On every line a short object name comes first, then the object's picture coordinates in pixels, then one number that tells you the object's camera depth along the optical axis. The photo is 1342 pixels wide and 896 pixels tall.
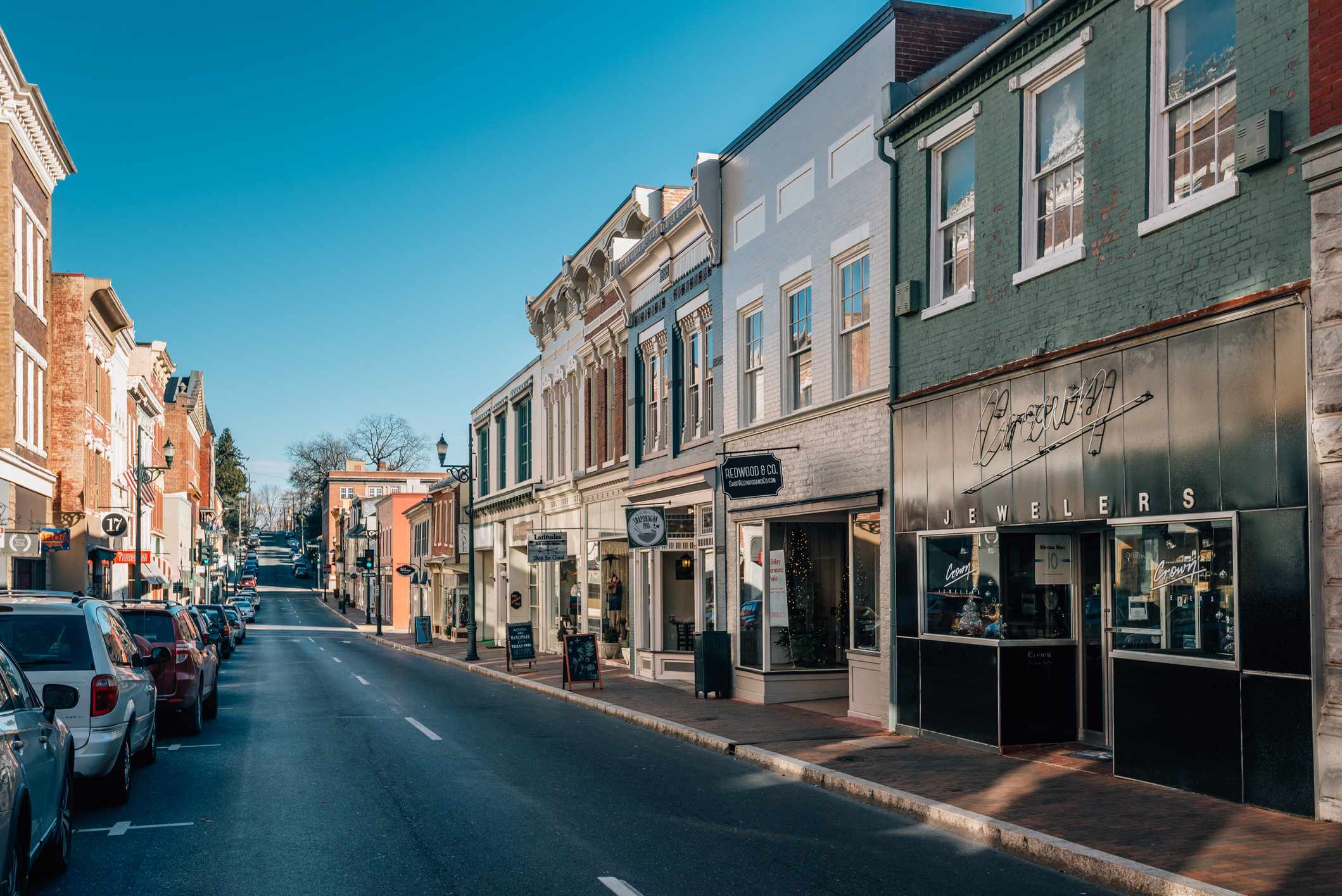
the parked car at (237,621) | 46.81
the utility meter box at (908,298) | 14.56
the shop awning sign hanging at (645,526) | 20.84
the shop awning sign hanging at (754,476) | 17.23
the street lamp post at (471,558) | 33.97
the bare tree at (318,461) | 123.81
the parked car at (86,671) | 9.46
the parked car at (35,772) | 5.96
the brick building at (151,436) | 48.53
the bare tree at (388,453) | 115.94
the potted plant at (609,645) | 29.25
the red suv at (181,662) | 14.52
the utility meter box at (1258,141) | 9.12
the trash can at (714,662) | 19.00
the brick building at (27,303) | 27.12
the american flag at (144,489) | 44.90
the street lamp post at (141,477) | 32.44
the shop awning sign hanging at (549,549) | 26.23
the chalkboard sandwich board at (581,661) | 21.73
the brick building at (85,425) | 33.75
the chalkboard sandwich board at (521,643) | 27.61
